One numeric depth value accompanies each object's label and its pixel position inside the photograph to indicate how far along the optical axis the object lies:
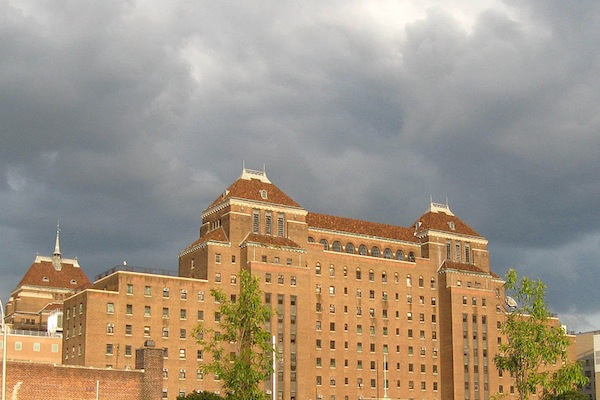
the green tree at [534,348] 79.88
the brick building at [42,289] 178.50
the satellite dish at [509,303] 169.41
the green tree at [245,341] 82.62
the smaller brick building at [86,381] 89.25
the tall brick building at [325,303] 134.88
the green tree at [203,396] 108.88
